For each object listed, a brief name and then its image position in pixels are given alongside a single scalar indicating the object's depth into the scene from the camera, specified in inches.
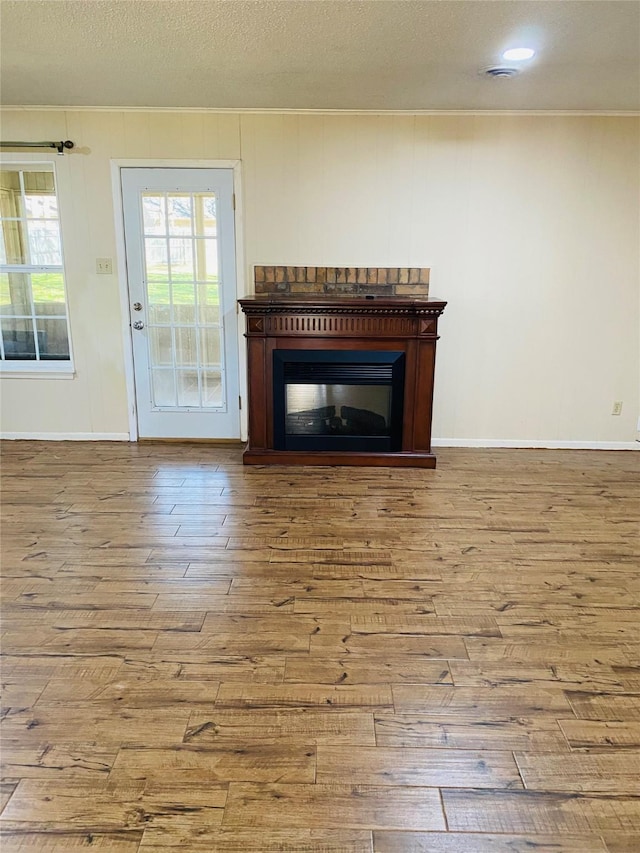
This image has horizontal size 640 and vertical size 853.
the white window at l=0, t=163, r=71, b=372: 160.9
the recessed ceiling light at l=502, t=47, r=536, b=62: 108.3
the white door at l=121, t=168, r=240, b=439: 158.7
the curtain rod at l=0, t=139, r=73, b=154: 153.4
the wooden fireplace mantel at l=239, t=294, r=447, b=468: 145.7
